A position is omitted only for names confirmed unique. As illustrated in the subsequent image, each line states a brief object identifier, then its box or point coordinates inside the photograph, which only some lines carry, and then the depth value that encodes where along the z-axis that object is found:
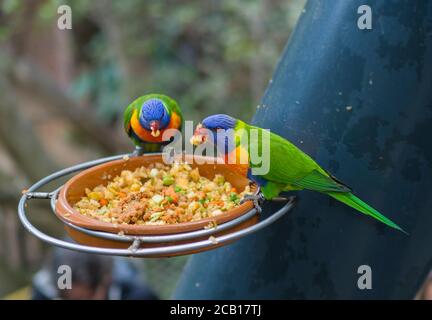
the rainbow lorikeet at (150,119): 1.97
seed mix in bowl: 1.50
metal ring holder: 1.21
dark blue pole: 1.48
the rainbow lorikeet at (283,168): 1.49
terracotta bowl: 1.30
